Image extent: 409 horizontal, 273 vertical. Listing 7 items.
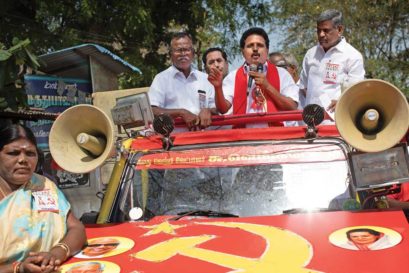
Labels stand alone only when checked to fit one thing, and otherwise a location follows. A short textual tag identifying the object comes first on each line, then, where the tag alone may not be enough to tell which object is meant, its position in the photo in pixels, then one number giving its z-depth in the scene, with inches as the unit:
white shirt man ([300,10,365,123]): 186.5
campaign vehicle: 108.4
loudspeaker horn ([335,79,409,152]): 122.1
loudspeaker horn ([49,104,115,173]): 135.6
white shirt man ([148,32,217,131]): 192.7
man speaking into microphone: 177.8
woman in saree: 110.5
